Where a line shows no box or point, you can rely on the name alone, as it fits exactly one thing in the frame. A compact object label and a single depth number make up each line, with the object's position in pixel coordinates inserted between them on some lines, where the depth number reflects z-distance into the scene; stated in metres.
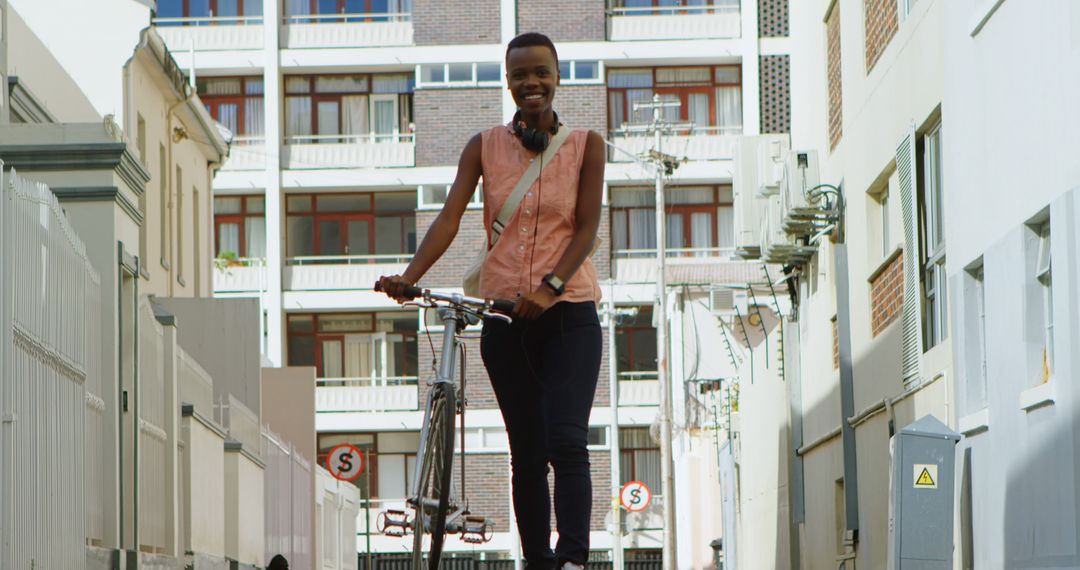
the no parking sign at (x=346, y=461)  32.72
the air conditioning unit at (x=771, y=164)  22.00
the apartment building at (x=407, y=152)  57.94
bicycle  7.42
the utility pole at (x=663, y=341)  46.03
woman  7.43
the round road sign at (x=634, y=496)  48.72
